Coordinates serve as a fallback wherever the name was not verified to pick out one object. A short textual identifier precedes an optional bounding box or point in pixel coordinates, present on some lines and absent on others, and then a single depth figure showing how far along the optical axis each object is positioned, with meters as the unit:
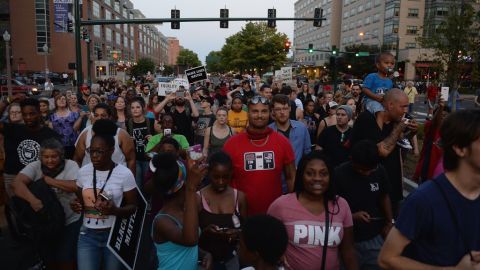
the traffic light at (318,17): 21.59
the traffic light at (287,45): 32.27
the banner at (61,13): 17.48
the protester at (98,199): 3.51
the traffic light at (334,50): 29.83
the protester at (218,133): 6.44
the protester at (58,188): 3.78
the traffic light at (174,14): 19.67
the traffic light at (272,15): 21.77
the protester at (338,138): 5.79
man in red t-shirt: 3.94
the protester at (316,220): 2.87
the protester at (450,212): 1.96
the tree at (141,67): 68.56
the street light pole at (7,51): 17.40
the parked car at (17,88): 26.69
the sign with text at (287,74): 15.16
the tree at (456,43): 12.20
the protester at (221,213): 3.15
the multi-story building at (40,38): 65.31
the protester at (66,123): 6.97
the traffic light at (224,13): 20.70
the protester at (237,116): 7.88
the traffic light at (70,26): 19.33
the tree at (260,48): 50.09
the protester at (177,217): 2.68
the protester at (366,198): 3.47
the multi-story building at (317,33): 103.12
